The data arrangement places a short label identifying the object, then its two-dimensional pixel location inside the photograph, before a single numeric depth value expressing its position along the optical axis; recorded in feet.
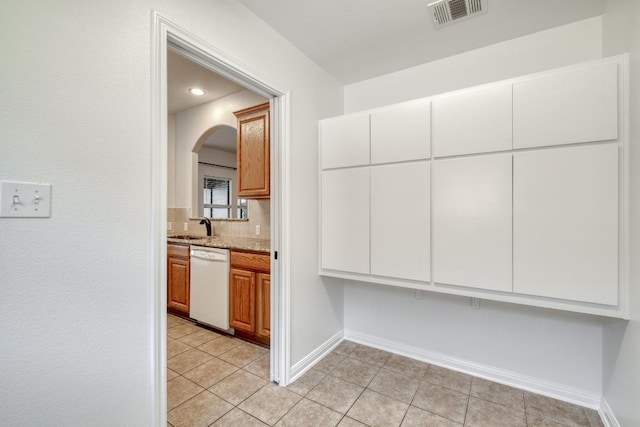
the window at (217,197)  20.30
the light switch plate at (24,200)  3.05
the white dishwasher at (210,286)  9.50
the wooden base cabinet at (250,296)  8.62
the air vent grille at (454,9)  5.75
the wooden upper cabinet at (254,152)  9.34
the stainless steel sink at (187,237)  12.35
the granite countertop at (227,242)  9.01
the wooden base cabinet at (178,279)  10.87
